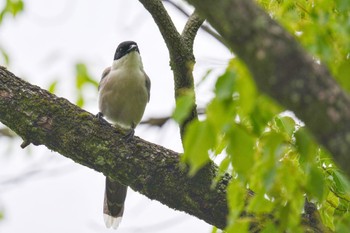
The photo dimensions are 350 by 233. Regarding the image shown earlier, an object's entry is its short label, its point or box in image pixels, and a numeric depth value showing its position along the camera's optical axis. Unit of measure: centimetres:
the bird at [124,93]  1208
